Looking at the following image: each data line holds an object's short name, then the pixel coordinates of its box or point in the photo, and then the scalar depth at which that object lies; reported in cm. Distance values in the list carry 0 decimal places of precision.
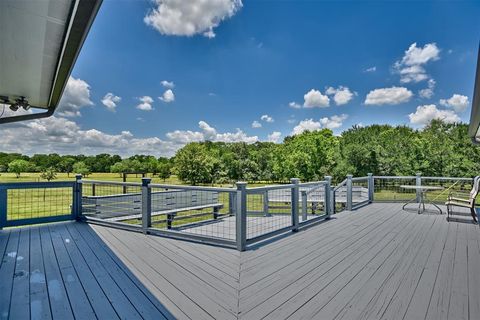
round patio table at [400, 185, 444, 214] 658
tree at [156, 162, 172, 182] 3403
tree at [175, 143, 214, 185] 3203
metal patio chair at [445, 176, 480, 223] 563
